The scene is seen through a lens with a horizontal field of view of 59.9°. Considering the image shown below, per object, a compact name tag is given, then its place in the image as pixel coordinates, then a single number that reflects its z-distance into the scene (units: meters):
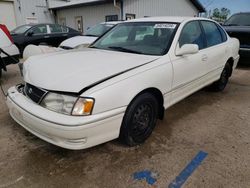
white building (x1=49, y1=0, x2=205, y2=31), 12.58
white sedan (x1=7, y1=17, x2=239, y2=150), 2.10
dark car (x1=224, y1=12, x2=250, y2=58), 7.04
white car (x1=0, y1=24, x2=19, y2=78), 5.02
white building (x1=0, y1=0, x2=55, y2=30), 13.69
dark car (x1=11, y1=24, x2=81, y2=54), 8.98
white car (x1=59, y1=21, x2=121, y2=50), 6.66
